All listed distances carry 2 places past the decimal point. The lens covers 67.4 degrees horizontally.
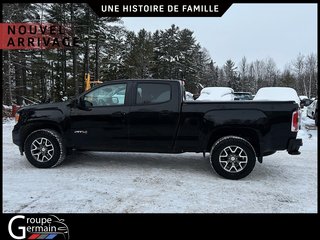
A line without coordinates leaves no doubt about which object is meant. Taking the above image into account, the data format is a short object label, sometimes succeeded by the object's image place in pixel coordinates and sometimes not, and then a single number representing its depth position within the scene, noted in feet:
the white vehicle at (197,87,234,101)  45.42
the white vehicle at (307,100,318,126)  39.83
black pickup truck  13.54
